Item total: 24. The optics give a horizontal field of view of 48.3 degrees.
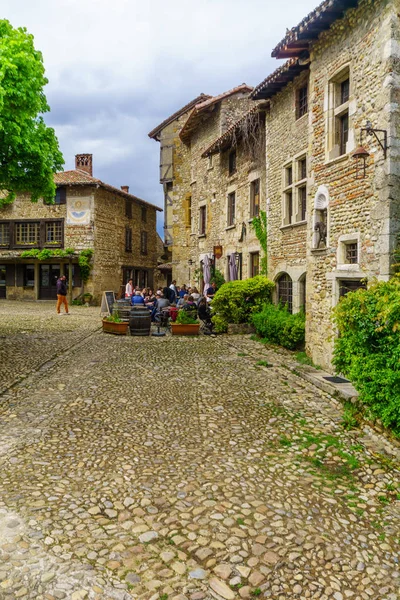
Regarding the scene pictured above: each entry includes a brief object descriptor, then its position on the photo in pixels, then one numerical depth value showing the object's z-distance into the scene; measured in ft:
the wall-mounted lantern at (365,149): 24.20
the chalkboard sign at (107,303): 61.33
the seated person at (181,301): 52.62
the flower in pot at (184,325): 46.01
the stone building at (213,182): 52.70
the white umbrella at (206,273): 62.65
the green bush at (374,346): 16.33
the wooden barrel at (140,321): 45.24
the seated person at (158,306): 51.69
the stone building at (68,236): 91.71
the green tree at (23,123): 31.58
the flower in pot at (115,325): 45.57
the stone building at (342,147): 24.16
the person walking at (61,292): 63.49
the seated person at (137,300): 51.48
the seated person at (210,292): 55.36
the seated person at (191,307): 48.65
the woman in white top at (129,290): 70.28
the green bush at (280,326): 36.70
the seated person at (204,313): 47.52
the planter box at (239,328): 46.39
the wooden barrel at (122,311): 48.83
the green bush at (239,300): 45.09
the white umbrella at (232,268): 55.72
